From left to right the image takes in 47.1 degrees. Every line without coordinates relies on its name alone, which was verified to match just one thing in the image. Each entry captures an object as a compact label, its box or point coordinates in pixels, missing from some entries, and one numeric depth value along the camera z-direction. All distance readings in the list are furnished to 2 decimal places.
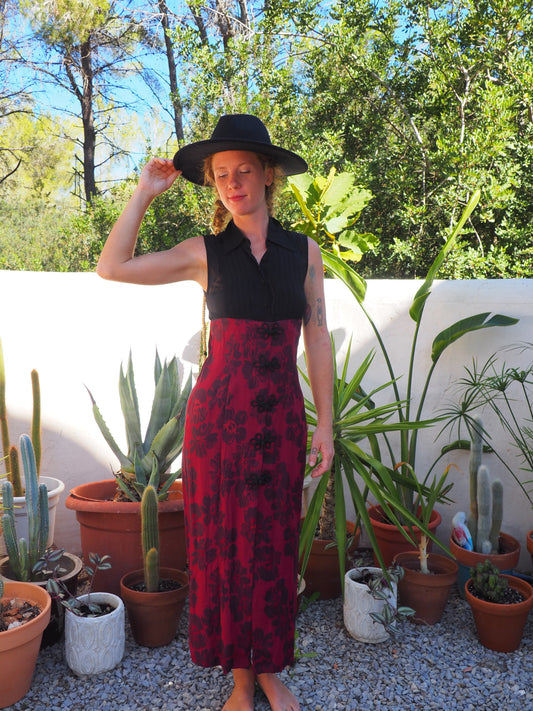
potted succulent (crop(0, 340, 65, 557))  2.54
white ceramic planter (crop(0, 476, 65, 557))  2.53
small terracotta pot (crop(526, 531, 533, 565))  2.64
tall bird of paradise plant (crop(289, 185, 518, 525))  2.70
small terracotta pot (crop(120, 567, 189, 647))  2.31
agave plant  2.55
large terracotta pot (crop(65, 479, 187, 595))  2.52
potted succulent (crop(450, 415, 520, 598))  2.60
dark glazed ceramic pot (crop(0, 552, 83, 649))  2.33
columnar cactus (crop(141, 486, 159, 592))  2.26
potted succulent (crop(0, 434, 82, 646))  2.29
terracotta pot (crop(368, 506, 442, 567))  2.74
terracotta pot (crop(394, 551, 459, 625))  2.52
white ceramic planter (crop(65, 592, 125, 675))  2.15
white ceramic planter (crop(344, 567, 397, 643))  2.39
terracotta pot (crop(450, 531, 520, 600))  2.60
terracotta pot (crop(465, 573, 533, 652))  2.32
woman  1.82
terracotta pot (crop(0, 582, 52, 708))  1.97
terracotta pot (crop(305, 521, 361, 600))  2.70
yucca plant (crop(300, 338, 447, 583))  2.34
